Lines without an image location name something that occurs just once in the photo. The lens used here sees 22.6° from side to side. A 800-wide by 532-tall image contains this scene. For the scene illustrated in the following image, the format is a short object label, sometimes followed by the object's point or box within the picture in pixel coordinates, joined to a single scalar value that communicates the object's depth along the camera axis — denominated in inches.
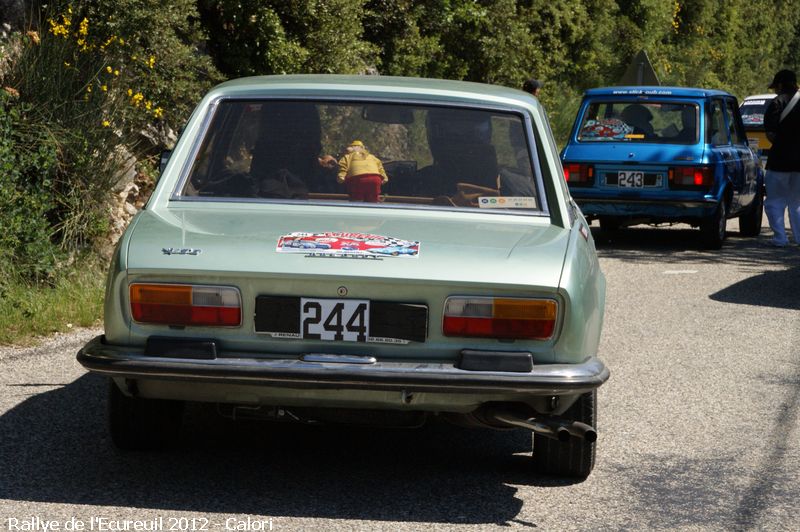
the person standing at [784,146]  821.1
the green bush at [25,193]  537.0
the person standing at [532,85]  1008.4
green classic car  271.2
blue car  804.0
